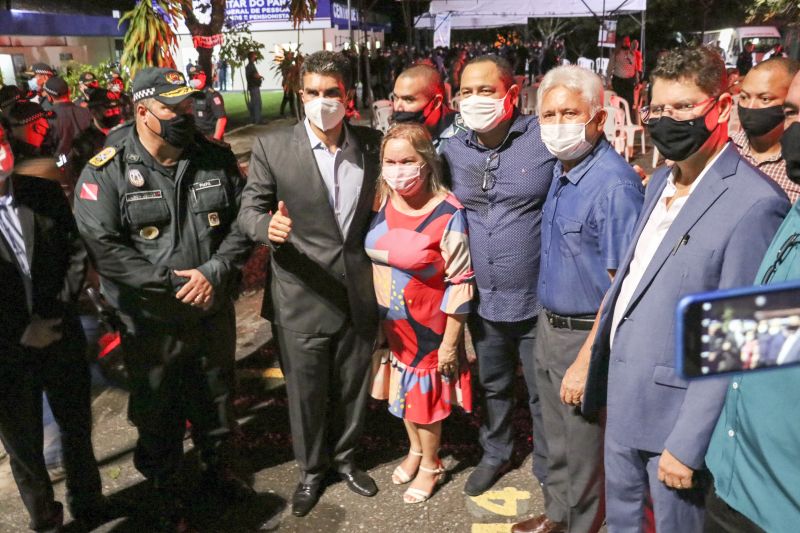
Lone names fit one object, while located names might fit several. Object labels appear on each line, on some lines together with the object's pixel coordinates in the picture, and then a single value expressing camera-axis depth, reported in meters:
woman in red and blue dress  2.93
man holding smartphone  1.53
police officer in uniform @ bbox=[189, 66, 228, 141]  8.66
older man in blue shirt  2.42
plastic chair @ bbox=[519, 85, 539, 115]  12.50
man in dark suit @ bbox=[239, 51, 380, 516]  3.01
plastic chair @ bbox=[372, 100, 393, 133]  10.80
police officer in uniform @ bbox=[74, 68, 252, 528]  2.93
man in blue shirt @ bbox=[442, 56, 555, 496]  2.89
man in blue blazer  1.84
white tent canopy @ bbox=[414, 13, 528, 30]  17.88
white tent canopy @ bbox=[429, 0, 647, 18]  15.04
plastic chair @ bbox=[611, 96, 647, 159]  10.81
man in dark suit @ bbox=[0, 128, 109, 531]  2.74
